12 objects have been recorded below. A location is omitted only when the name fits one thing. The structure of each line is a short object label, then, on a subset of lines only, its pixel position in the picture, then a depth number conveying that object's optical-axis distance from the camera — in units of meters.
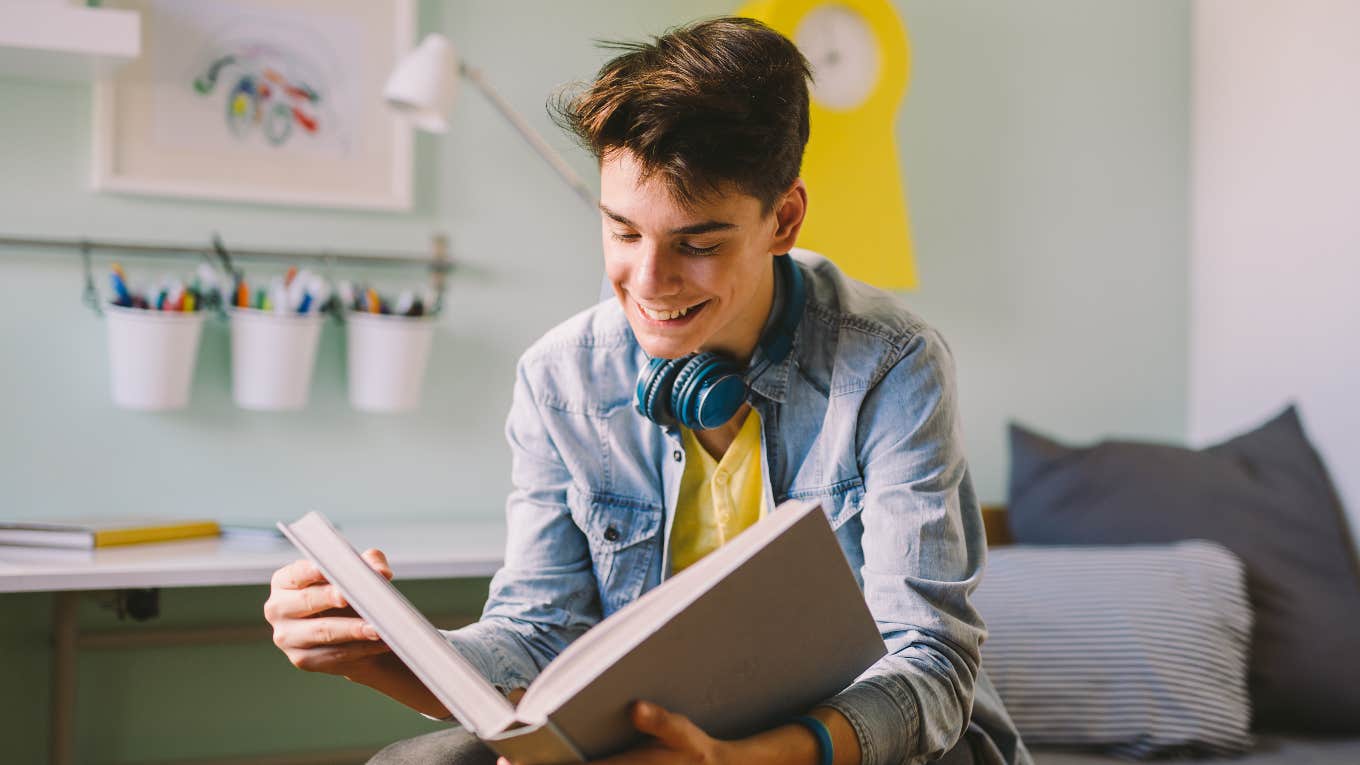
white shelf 1.59
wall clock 2.12
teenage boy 0.99
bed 1.62
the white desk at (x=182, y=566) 1.40
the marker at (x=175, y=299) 1.75
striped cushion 1.65
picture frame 1.84
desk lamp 1.79
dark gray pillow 1.76
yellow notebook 1.54
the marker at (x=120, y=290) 1.71
